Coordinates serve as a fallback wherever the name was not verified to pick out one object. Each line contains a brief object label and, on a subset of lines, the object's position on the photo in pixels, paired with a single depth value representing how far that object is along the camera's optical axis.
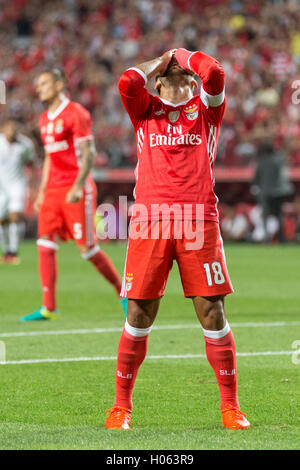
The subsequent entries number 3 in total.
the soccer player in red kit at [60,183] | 18.81
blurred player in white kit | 34.94
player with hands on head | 9.78
